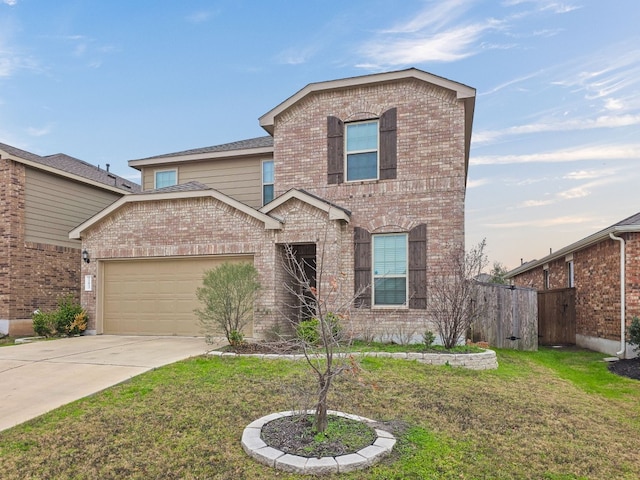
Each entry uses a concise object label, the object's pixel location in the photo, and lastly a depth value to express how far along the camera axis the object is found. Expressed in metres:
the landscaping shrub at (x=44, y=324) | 11.93
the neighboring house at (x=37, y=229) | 12.77
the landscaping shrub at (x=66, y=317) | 11.89
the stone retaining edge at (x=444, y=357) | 8.47
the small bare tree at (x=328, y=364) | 4.32
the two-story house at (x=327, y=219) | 10.69
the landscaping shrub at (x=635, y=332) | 9.90
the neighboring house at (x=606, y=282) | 10.62
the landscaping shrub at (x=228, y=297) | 9.55
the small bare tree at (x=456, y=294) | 9.34
